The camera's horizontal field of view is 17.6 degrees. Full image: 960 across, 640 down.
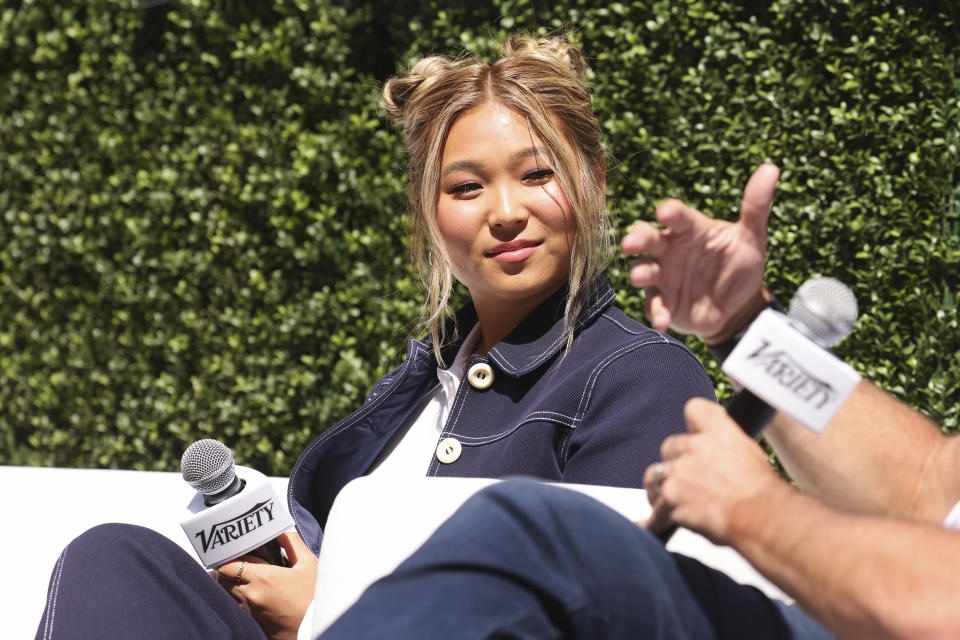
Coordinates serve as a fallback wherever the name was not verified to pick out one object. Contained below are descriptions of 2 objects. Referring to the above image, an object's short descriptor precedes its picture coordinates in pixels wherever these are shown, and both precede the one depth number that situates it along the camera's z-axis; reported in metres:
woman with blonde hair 2.67
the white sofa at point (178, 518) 2.59
